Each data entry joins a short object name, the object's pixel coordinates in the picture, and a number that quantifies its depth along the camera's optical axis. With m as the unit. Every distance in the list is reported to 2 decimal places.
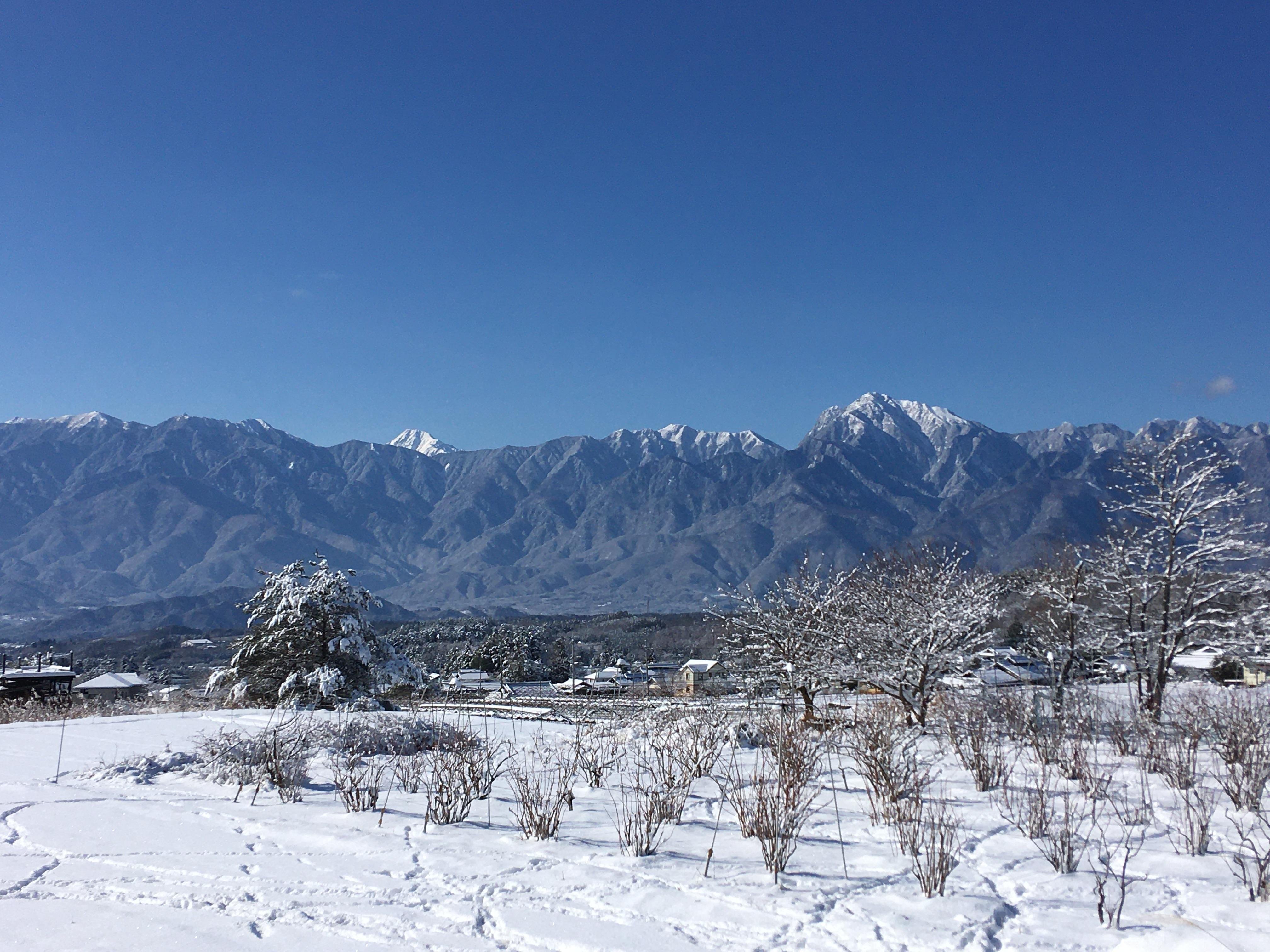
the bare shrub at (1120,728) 9.27
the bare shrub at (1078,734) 7.25
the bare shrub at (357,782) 6.88
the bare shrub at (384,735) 9.25
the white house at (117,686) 56.07
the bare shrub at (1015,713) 9.27
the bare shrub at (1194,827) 5.27
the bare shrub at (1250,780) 6.26
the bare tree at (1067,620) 13.94
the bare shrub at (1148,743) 8.15
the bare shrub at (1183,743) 7.07
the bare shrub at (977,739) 7.58
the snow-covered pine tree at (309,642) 22.03
